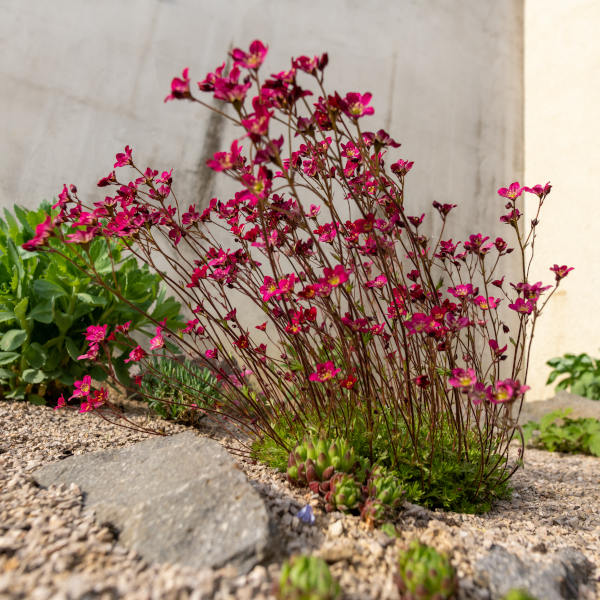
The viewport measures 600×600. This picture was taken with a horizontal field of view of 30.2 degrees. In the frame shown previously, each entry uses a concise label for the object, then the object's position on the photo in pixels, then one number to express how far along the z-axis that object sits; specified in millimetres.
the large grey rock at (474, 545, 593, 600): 402
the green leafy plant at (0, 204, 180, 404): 663
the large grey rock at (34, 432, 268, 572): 401
